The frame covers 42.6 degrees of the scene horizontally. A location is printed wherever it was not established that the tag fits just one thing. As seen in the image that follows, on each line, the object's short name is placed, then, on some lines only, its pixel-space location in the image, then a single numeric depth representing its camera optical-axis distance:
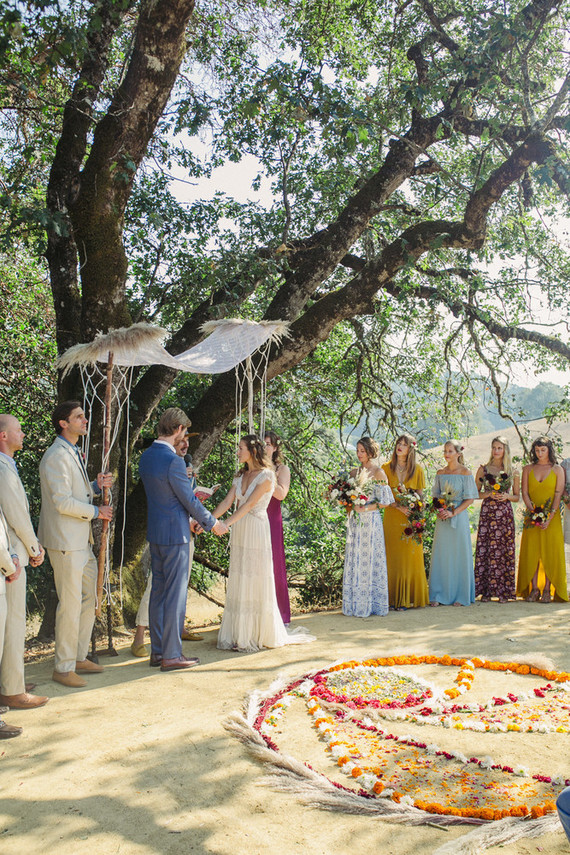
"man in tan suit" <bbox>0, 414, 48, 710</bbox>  4.92
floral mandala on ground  3.64
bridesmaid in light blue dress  9.05
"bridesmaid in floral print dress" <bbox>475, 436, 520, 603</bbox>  9.28
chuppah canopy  6.26
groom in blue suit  6.07
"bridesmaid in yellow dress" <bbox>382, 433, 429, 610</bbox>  8.88
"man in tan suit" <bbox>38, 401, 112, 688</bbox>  5.64
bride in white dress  6.78
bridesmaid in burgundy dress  7.59
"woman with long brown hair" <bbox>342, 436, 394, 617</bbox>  8.38
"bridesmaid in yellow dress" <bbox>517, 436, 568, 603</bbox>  9.08
